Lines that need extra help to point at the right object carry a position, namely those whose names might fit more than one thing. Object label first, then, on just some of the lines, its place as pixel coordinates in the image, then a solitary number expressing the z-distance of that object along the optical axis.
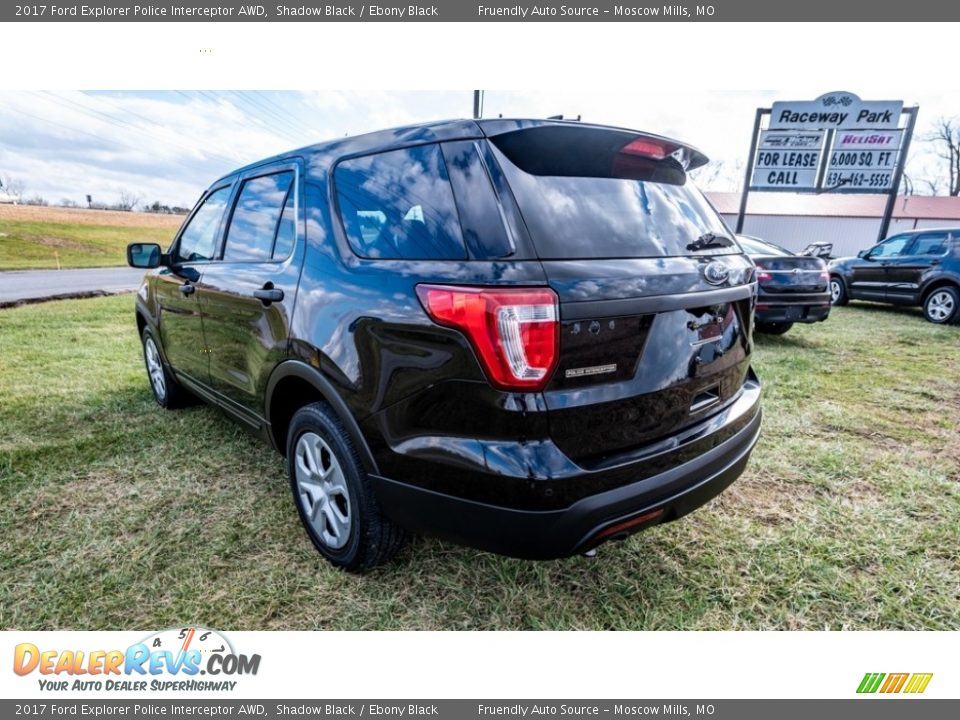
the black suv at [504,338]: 1.45
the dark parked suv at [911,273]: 8.32
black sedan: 6.10
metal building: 29.41
